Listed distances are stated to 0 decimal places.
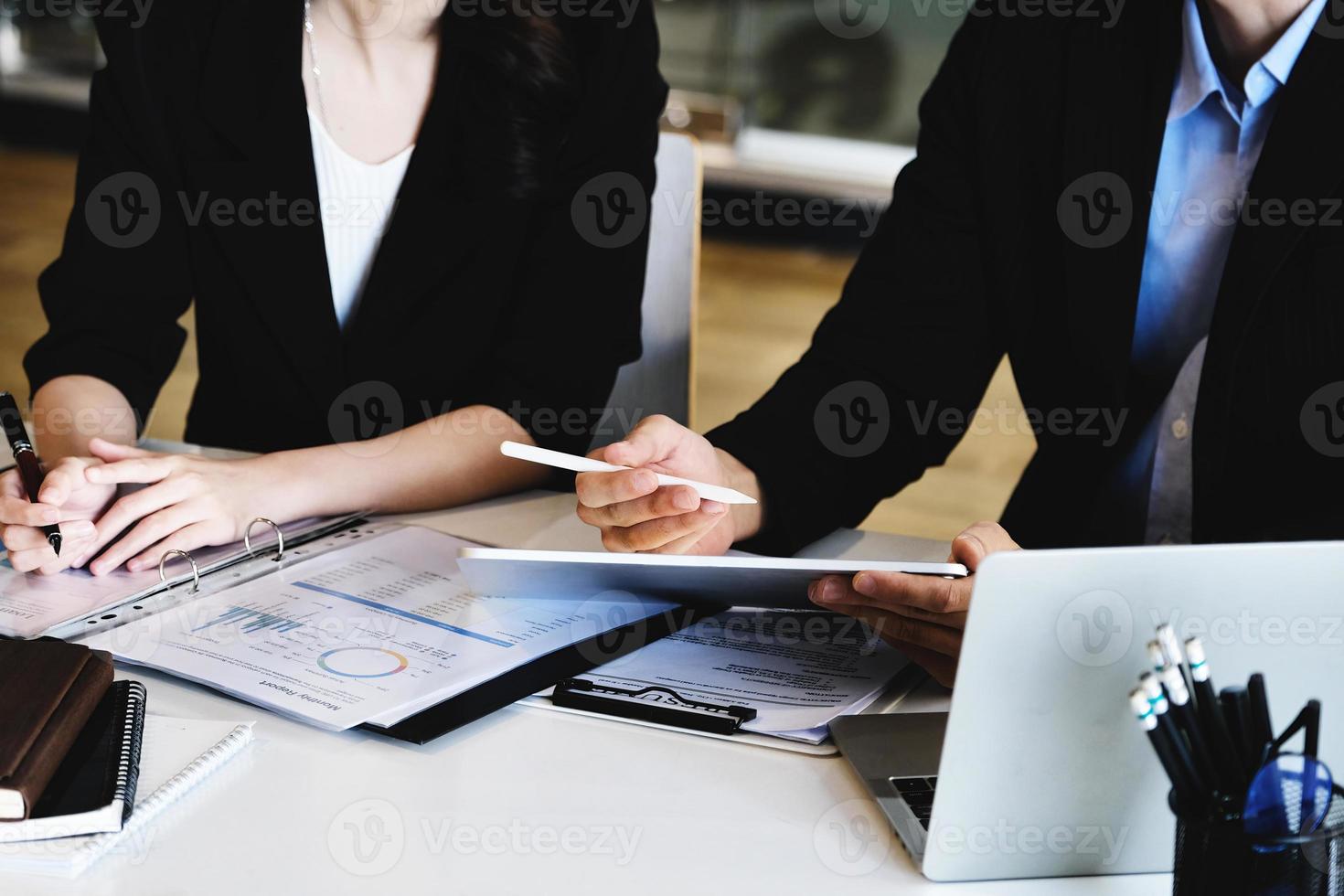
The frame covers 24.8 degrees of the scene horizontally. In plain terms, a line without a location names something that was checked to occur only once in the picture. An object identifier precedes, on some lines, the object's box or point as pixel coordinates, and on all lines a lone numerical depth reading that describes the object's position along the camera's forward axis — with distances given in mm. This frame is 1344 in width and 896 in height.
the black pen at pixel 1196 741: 1573
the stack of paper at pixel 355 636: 1788
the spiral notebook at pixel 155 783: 1622
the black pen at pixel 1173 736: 1561
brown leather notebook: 1629
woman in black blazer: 2283
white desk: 1638
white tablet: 1775
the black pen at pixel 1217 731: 1572
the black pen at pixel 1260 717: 1572
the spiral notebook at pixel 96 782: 1634
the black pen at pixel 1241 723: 1573
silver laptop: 1599
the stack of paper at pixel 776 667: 1805
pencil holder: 1557
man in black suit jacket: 2062
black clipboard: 1758
